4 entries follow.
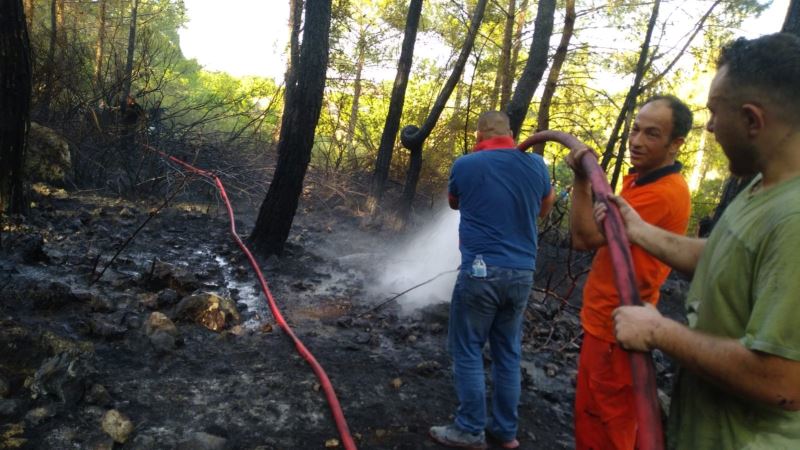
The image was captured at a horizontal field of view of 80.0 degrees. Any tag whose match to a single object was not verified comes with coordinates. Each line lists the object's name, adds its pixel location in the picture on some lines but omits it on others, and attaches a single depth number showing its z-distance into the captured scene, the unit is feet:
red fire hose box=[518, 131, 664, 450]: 3.98
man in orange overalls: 7.86
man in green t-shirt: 3.51
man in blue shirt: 10.19
